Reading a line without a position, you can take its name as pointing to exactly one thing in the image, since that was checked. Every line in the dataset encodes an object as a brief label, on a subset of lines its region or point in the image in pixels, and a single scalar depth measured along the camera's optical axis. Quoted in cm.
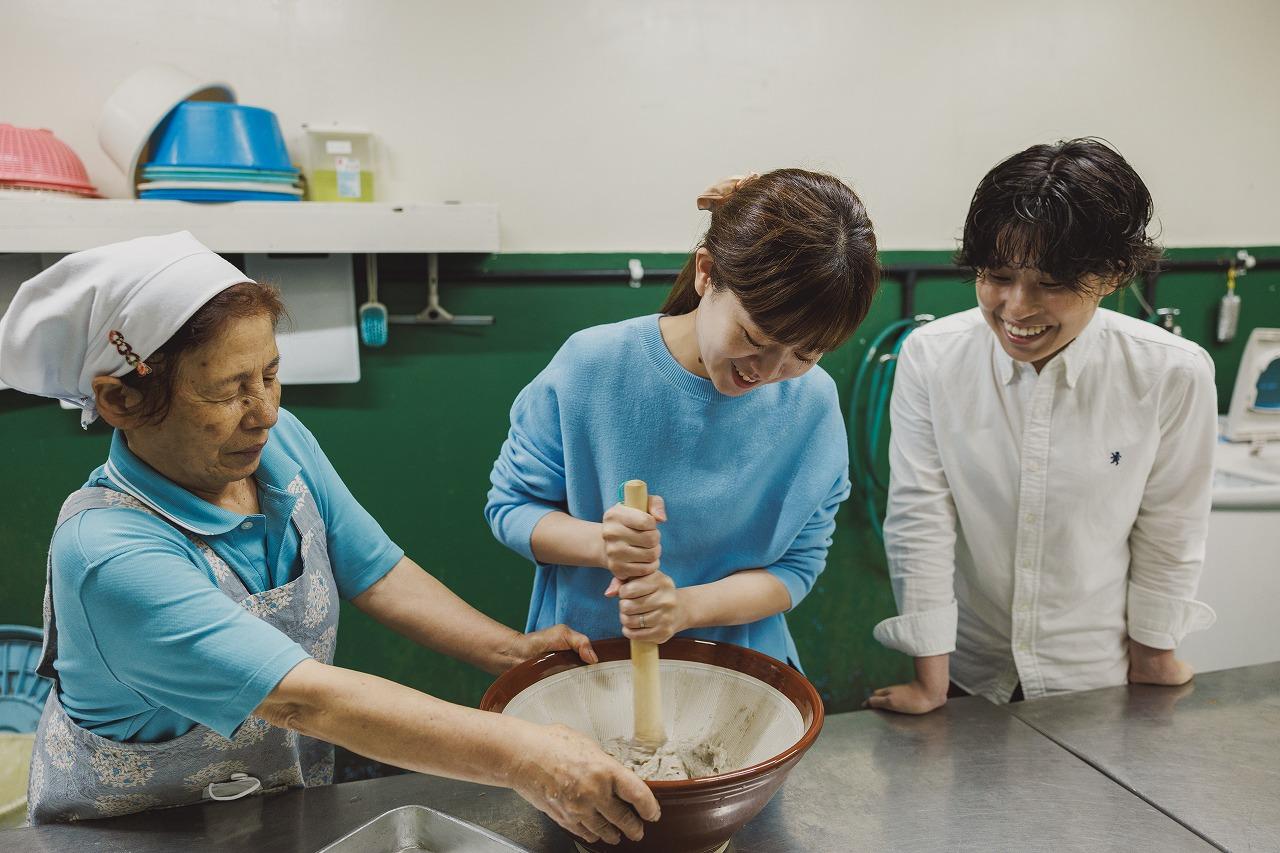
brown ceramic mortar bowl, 96
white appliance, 249
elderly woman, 98
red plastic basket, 195
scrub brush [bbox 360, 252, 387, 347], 232
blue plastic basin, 201
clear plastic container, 221
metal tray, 107
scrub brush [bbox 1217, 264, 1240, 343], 300
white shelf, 195
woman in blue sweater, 120
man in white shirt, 158
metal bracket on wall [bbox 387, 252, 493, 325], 238
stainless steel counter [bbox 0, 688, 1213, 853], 117
